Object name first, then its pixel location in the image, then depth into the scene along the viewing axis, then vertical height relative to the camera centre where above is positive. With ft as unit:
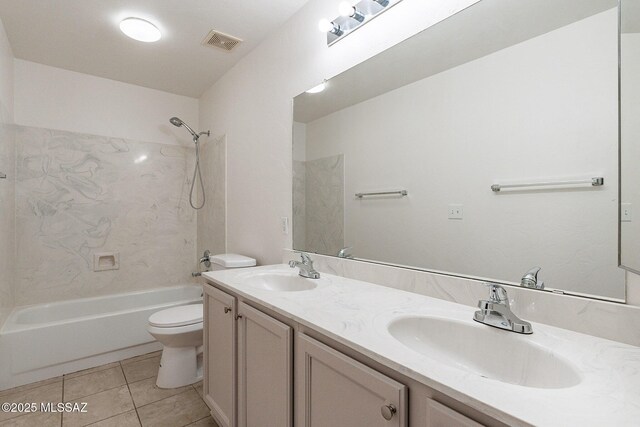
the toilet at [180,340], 6.52 -2.78
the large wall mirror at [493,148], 2.74 +0.78
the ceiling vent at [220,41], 7.00 +4.18
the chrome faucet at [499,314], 2.69 -0.93
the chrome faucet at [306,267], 5.10 -0.91
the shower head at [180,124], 9.91 +3.05
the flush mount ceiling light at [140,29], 6.53 +4.14
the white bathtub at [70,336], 6.79 -2.99
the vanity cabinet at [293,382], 2.16 -1.61
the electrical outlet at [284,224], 6.46 -0.20
